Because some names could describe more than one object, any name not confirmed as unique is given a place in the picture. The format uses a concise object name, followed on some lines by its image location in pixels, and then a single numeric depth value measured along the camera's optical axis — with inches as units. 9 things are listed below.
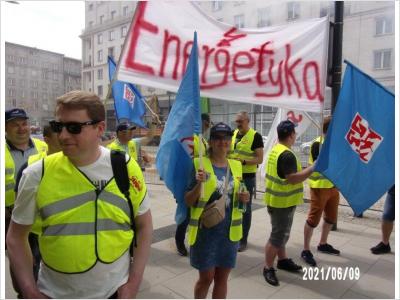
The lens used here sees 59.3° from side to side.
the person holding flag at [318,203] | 171.2
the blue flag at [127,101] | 230.1
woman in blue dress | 109.0
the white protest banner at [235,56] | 133.9
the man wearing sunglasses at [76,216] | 66.5
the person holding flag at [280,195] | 143.7
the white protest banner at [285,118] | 255.0
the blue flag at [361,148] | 125.0
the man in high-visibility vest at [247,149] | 194.5
